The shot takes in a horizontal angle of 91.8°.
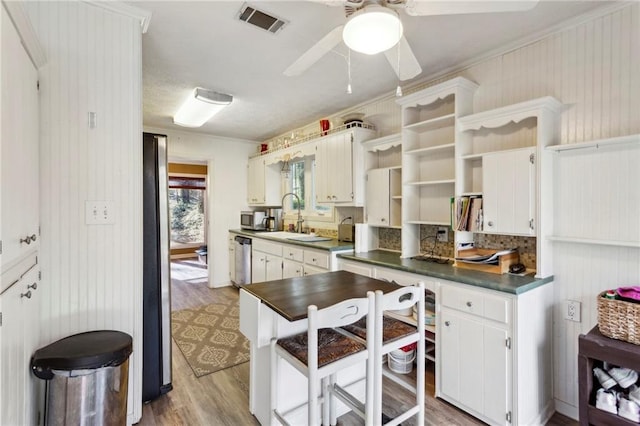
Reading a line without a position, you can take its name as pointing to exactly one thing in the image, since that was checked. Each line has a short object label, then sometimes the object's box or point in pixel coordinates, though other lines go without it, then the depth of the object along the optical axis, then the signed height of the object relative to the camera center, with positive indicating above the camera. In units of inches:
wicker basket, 61.2 -22.3
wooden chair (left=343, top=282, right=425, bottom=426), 59.0 -26.6
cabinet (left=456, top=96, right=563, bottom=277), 78.0 +11.2
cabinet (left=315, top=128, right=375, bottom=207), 129.5 +19.3
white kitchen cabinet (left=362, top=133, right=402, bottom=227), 120.2 +10.8
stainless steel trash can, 56.3 -31.7
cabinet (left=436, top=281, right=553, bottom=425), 71.4 -35.2
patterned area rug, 107.0 -51.7
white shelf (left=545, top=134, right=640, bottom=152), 67.7 +15.5
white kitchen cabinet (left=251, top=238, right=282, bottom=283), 157.3 -26.8
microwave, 198.7 -5.8
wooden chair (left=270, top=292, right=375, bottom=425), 52.9 -27.3
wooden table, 64.6 -23.0
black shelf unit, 60.3 -30.4
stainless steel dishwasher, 186.4 -30.1
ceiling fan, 50.9 +33.2
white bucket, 98.2 -48.0
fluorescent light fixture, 126.0 +45.6
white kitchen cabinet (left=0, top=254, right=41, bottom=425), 44.9 -21.5
